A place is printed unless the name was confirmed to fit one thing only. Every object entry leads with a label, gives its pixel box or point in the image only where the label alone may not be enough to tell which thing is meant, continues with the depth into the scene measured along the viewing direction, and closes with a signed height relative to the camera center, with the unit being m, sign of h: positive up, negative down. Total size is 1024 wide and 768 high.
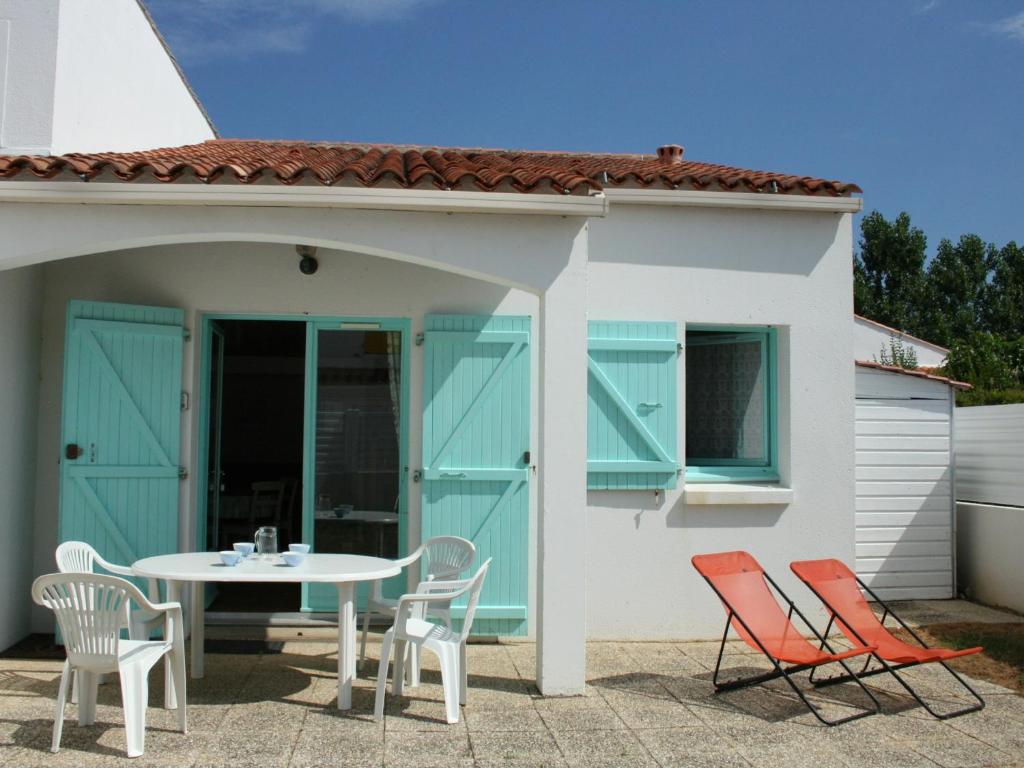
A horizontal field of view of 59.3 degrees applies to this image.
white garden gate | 8.45 -0.37
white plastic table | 4.90 -0.73
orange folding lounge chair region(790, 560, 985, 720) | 5.11 -1.08
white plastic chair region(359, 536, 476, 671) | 5.57 -0.79
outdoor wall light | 6.80 +1.39
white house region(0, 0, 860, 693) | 6.48 +0.44
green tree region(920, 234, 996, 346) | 34.31 +6.14
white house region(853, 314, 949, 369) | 20.11 +2.40
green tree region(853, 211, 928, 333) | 34.53 +6.88
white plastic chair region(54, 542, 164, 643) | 5.05 -0.77
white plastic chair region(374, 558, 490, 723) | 4.86 -1.10
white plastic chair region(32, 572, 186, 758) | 4.23 -0.92
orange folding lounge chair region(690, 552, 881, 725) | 5.08 -1.06
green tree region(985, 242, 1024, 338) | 34.06 +5.91
